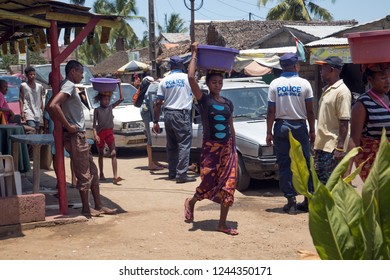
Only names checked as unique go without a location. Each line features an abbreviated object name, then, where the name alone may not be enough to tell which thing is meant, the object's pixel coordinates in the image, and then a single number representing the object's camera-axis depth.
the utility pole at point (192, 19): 21.99
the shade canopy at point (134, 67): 27.08
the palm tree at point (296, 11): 40.78
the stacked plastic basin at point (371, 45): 4.46
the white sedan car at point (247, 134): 8.42
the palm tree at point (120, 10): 55.38
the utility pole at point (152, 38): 20.52
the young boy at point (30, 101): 11.54
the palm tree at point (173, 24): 60.68
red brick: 6.50
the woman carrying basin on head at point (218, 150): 6.33
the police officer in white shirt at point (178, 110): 9.62
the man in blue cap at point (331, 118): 6.54
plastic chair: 6.64
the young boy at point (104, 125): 9.70
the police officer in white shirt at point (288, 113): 7.23
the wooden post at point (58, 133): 6.91
